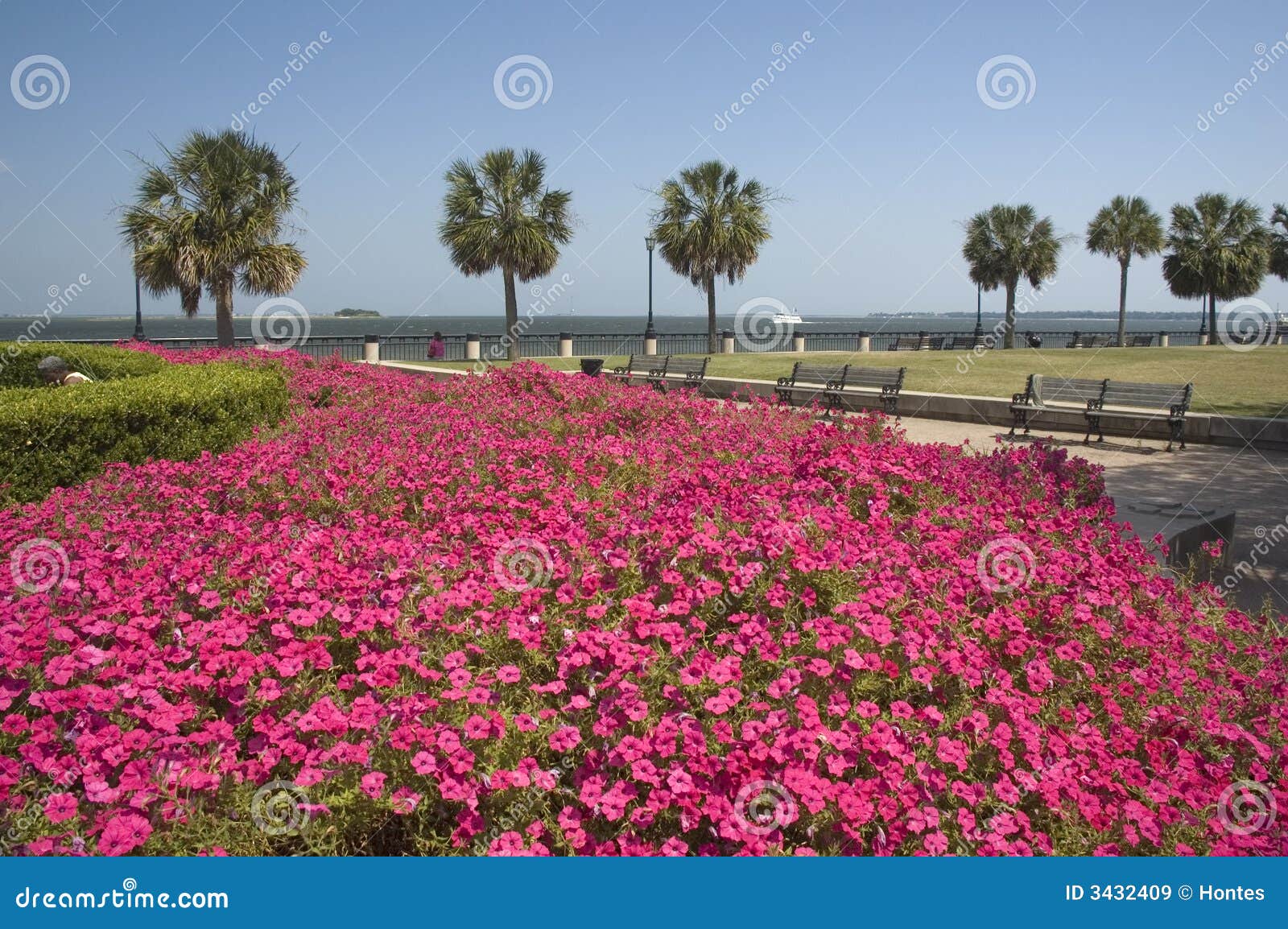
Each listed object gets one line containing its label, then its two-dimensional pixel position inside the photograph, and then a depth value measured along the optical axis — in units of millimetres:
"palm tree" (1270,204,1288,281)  47938
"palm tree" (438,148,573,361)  29375
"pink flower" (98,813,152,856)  2186
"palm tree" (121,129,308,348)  23953
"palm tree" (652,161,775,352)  33938
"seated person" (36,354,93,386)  13469
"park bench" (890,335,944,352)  39000
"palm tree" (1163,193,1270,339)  48469
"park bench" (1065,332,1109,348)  41669
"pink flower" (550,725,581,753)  2572
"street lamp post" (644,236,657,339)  33219
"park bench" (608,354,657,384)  19859
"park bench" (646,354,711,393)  17281
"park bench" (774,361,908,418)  15008
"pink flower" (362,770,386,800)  2357
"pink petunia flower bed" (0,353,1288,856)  2457
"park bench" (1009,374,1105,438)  13320
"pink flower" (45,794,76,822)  2240
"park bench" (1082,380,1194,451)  11789
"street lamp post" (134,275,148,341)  27484
